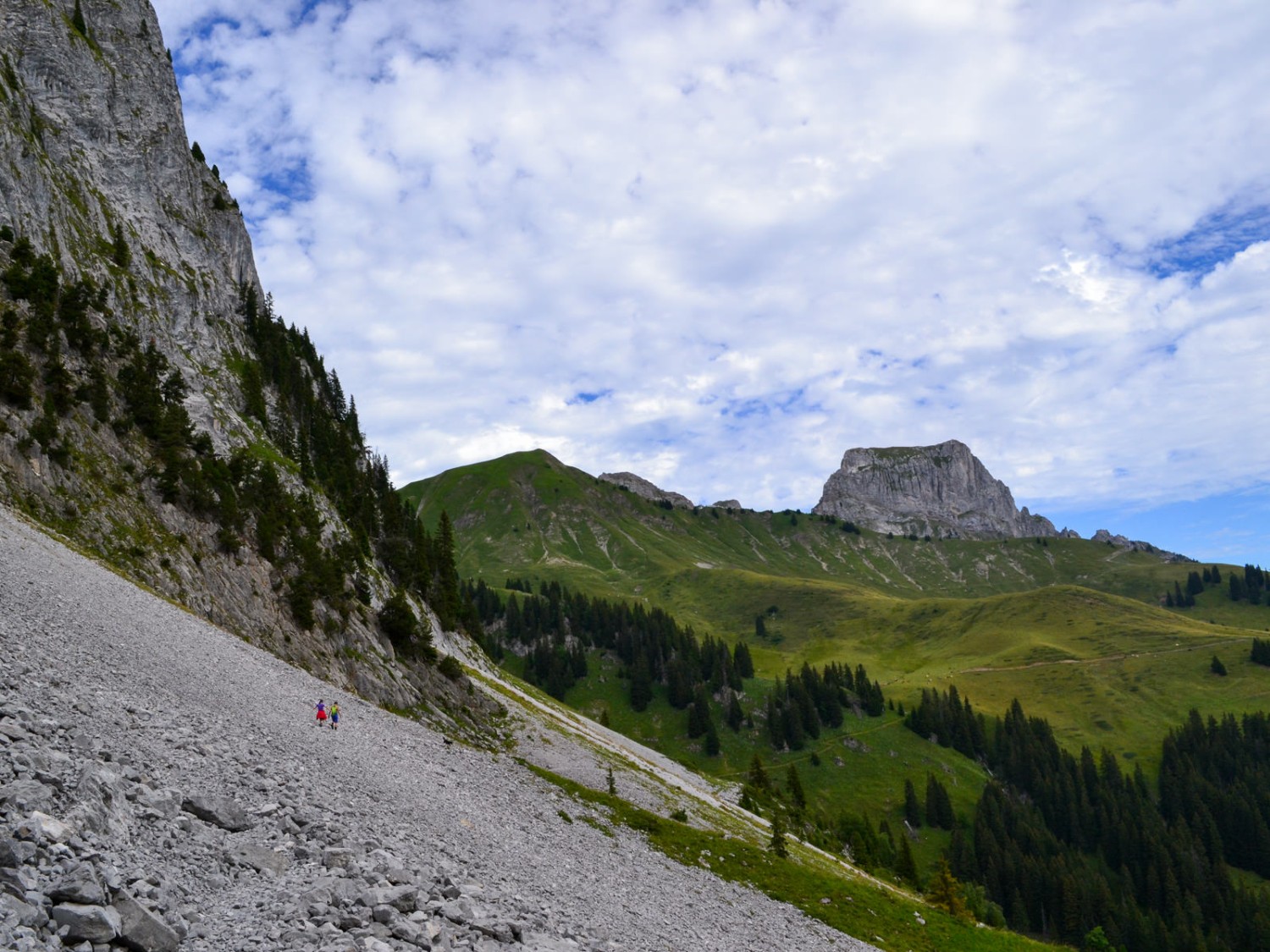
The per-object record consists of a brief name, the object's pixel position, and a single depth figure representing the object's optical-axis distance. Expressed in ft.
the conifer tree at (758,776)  377.30
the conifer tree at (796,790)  393.91
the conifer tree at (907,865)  398.89
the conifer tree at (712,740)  618.44
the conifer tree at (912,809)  545.03
